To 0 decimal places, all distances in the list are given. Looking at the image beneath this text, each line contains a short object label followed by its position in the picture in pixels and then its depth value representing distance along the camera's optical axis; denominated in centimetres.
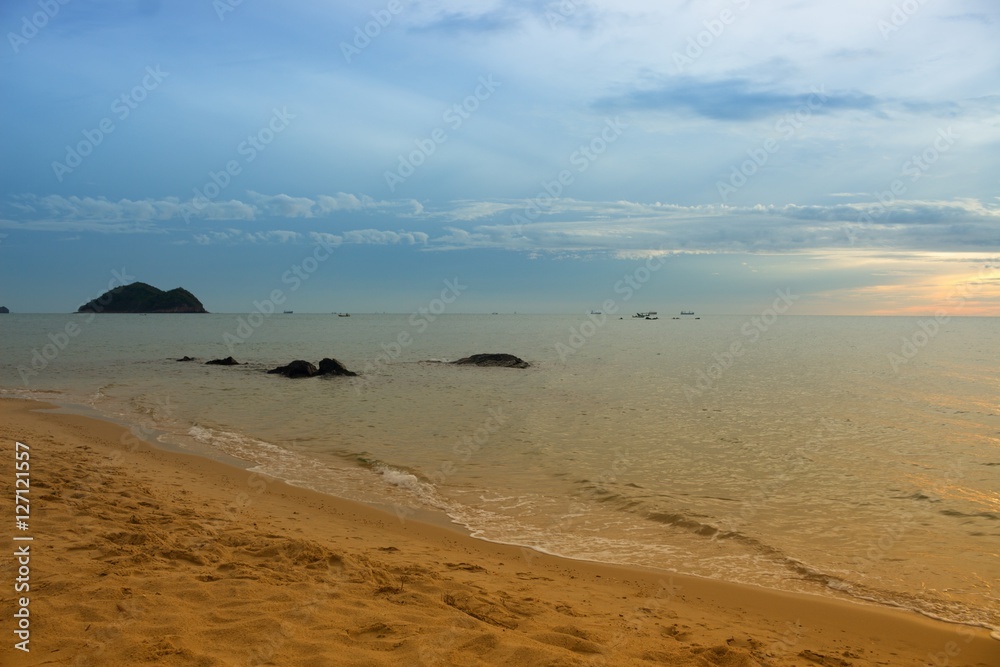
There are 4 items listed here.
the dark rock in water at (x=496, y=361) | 4284
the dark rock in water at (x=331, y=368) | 3591
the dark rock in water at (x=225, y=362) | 4153
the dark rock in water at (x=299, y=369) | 3506
